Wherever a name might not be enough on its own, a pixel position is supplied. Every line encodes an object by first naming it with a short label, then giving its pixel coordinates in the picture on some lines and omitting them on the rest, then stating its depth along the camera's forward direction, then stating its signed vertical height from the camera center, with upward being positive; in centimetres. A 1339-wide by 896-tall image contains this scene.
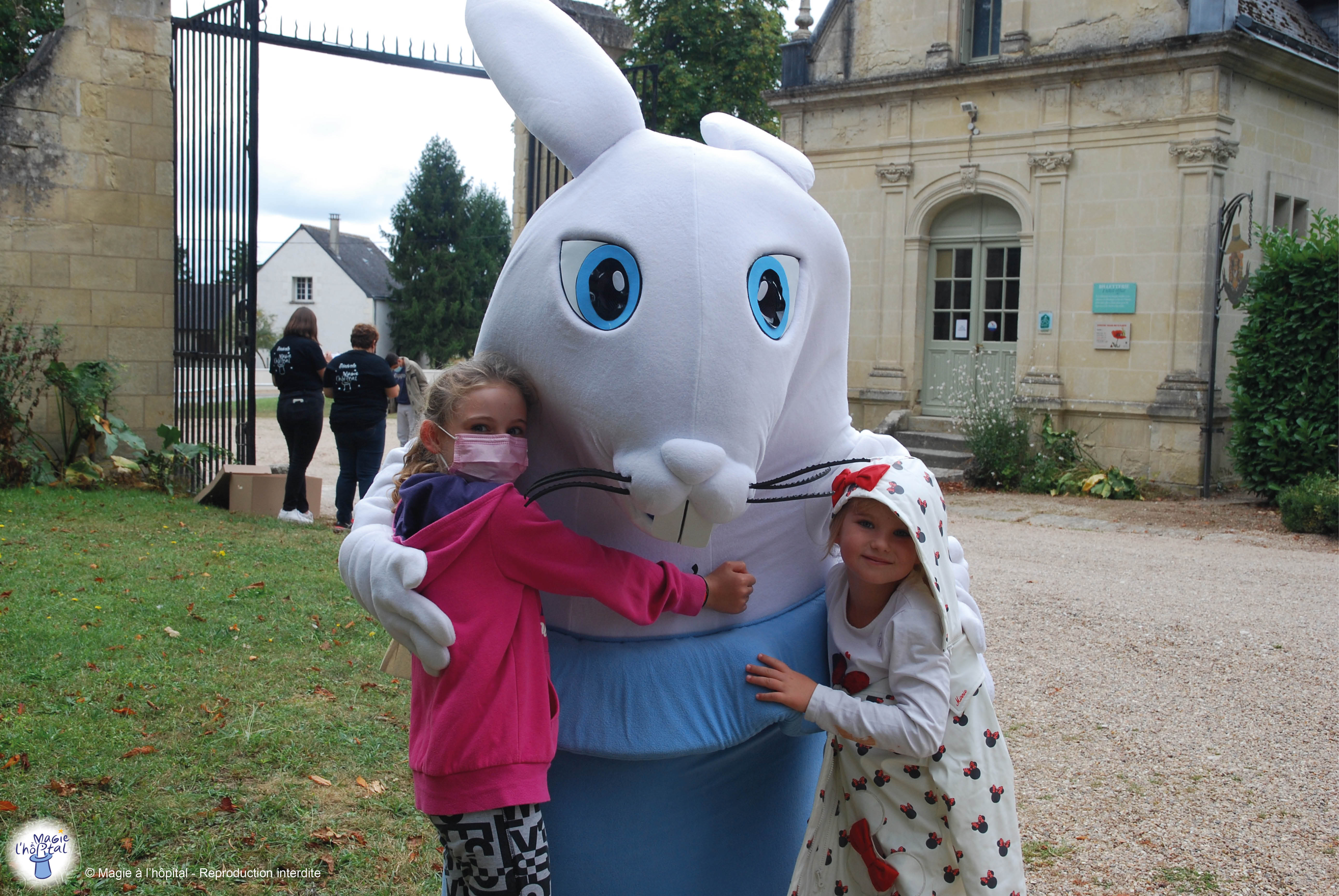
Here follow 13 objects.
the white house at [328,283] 4422 +405
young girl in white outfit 193 -60
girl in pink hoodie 184 -43
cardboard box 869 -98
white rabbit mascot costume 175 -9
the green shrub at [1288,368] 1036 +36
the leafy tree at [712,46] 1950 +650
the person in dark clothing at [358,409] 778 -23
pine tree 3453 +422
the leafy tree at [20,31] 1159 +387
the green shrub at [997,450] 1232 -65
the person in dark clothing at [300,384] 817 -6
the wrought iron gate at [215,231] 905 +128
